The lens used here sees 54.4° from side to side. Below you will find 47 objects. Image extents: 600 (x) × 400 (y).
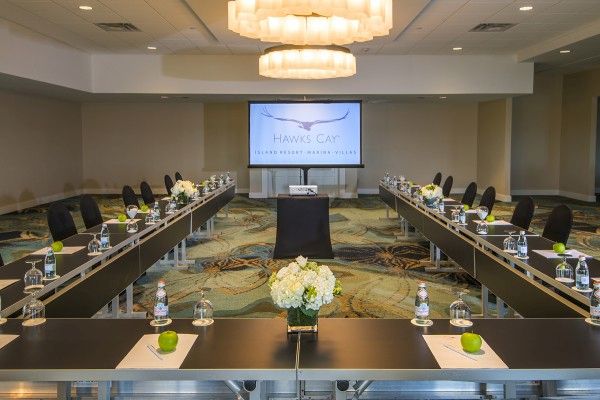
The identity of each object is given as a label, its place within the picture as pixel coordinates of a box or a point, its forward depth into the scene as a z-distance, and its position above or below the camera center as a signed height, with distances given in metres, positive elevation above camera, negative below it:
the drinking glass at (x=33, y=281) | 3.26 -0.69
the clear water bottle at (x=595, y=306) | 2.61 -0.67
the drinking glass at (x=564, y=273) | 3.44 -0.68
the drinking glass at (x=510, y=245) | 4.30 -0.64
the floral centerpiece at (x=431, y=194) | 7.15 -0.45
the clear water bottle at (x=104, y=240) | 4.52 -0.63
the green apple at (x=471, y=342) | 2.23 -0.70
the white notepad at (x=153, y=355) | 2.14 -0.75
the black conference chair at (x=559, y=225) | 5.11 -0.59
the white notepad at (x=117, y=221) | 5.75 -0.62
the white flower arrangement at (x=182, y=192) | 7.43 -0.42
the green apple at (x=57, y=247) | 4.27 -0.64
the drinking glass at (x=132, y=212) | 6.03 -0.55
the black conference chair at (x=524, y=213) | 6.07 -0.57
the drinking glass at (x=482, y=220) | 5.14 -0.59
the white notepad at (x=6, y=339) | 2.35 -0.74
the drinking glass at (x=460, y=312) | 2.64 -0.71
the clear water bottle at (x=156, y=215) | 5.94 -0.57
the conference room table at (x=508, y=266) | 3.29 -0.77
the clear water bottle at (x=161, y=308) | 2.64 -0.68
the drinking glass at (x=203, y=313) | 2.64 -0.71
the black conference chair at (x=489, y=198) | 7.54 -0.52
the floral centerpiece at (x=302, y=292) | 2.38 -0.55
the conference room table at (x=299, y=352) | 2.09 -0.75
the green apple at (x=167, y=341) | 2.26 -0.71
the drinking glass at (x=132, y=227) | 5.26 -0.62
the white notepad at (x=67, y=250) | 4.32 -0.69
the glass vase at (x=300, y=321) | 2.44 -0.68
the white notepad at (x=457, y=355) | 2.13 -0.75
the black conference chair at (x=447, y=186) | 9.93 -0.48
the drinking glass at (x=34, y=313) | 2.61 -0.70
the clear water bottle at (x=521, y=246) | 4.12 -0.63
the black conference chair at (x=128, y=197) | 7.80 -0.51
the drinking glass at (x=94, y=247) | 4.36 -0.66
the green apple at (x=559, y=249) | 4.05 -0.63
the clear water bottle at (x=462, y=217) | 5.70 -0.58
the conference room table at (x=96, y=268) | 3.31 -0.76
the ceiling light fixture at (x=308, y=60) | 7.60 +1.30
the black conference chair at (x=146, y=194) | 8.71 -0.52
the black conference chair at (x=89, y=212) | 6.36 -0.58
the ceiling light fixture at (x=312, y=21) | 3.49 +1.06
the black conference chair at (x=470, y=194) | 8.62 -0.53
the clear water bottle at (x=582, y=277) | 3.23 -0.66
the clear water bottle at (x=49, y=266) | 3.57 -0.66
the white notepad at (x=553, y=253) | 4.06 -0.68
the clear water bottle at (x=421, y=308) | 2.62 -0.67
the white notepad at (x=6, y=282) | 3.31 -0.71
